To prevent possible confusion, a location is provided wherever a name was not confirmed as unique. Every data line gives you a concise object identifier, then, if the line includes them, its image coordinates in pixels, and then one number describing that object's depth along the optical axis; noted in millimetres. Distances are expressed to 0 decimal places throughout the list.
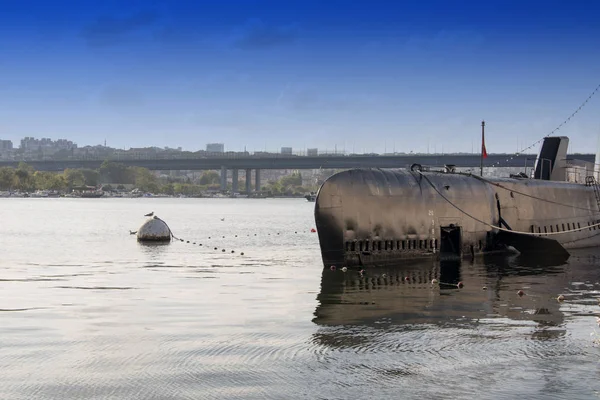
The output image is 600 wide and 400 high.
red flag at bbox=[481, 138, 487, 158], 41919
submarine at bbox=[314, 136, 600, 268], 27984
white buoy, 46938
